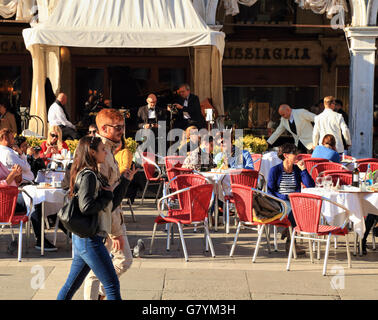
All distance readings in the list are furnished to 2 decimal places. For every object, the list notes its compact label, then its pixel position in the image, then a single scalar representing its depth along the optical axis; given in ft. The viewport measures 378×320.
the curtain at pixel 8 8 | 52.44
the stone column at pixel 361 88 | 52.39
